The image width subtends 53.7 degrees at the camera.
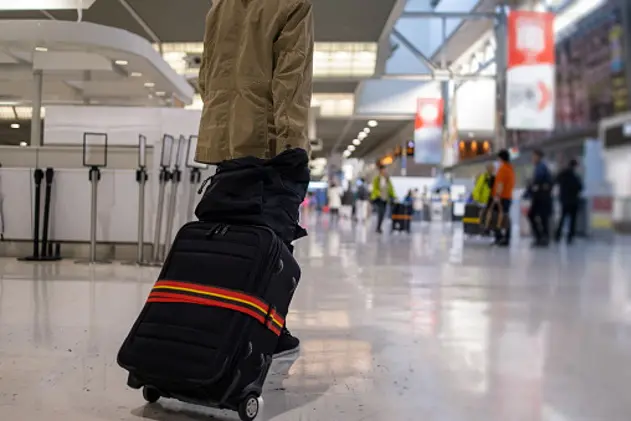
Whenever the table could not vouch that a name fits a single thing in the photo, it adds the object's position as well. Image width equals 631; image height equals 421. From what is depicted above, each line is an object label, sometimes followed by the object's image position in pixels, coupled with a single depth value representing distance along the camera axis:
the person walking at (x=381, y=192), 14.67
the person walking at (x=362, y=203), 23.44
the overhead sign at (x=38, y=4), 8.52
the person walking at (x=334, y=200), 27.02
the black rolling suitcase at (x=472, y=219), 12.31
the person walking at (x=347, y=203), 31.47
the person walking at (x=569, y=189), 11.95
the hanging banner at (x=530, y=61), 12.37
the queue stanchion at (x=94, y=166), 6.68
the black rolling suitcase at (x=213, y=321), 1.81
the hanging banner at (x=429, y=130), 20.30
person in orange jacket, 10.60
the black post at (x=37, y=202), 6.87
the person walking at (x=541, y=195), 11.47
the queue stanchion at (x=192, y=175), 6.43
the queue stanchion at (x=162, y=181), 6.46
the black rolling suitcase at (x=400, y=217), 15.36
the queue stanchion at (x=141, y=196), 6.50
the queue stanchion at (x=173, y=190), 6.40
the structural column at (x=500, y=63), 17.94
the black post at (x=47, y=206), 6.86
